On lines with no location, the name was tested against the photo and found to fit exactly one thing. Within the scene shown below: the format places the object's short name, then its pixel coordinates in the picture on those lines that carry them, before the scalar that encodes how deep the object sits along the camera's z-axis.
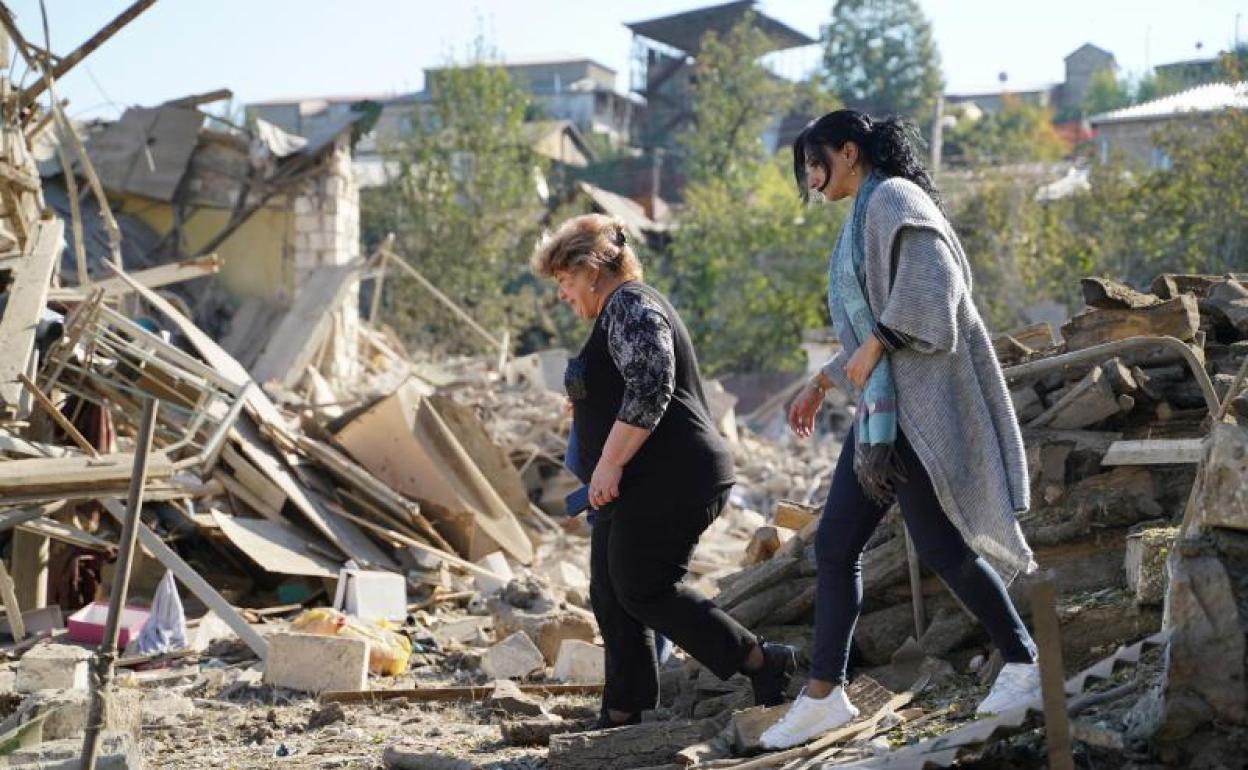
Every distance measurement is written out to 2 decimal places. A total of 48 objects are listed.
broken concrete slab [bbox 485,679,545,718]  6.08
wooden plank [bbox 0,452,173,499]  7.01
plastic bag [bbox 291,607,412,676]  7.35
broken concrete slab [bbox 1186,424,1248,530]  3.76
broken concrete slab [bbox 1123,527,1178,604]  4.60
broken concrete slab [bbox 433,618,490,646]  8.42
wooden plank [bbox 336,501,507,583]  9.81
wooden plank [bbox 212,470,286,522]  9.53
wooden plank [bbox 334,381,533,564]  10.53
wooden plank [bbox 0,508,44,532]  7.27
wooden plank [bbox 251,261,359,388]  15.95
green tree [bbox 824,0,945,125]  64.00
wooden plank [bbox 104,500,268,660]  7.44
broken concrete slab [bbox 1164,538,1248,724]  3.59
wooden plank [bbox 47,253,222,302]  9.21
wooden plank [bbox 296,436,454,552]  10.08
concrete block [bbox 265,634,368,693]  6.84
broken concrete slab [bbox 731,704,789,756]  4.60
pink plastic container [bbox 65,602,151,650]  7.86
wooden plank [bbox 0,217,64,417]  7.75
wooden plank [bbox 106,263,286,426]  10.02
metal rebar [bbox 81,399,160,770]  3.94
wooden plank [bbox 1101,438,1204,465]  5.33
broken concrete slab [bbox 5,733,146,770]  4.40
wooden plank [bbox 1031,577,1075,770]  3.11
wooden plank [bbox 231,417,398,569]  9.56
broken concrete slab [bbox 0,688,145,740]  5.20
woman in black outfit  4.91
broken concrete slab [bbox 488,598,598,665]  7.62
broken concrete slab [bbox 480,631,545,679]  7.26
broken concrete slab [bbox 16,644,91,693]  6.43
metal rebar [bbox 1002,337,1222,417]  4.38
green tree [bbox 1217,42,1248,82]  22.56
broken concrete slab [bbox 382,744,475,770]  4.92
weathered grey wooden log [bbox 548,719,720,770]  4.75
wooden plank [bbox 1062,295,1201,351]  6.13
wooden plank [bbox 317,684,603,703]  6.60
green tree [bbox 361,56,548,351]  28.38
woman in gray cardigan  4.26
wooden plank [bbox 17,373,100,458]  7.65
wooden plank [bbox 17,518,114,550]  7.87
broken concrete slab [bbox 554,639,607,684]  6.90
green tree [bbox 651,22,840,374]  31.30
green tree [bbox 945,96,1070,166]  49.09
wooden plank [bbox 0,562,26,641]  7.50
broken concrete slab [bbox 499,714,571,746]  5.35
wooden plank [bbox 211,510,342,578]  8.91
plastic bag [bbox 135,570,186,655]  7.84
